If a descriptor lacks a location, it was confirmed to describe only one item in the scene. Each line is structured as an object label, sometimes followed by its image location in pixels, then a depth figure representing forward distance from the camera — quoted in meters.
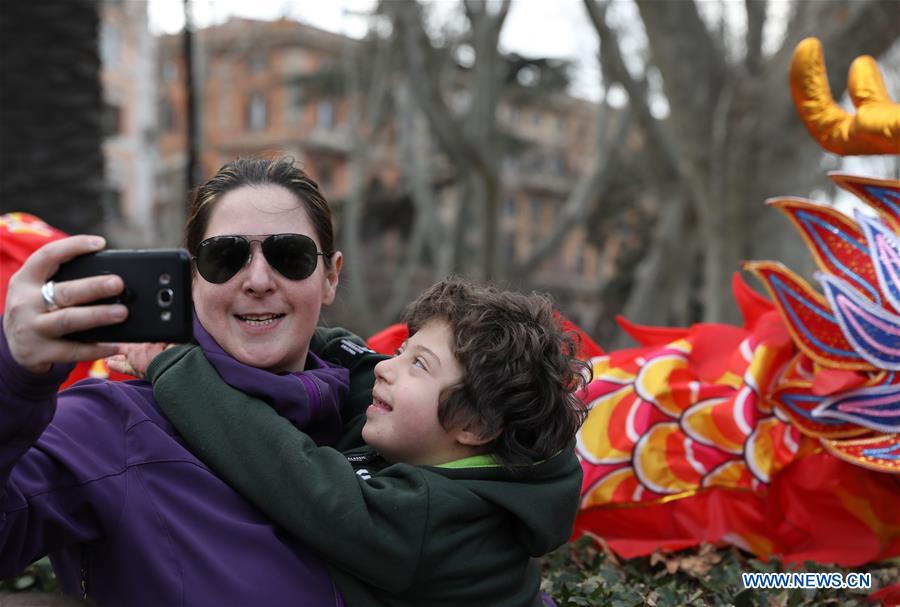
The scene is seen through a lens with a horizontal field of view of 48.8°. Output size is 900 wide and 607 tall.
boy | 1.97
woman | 1.56
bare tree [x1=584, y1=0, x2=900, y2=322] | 6.21
